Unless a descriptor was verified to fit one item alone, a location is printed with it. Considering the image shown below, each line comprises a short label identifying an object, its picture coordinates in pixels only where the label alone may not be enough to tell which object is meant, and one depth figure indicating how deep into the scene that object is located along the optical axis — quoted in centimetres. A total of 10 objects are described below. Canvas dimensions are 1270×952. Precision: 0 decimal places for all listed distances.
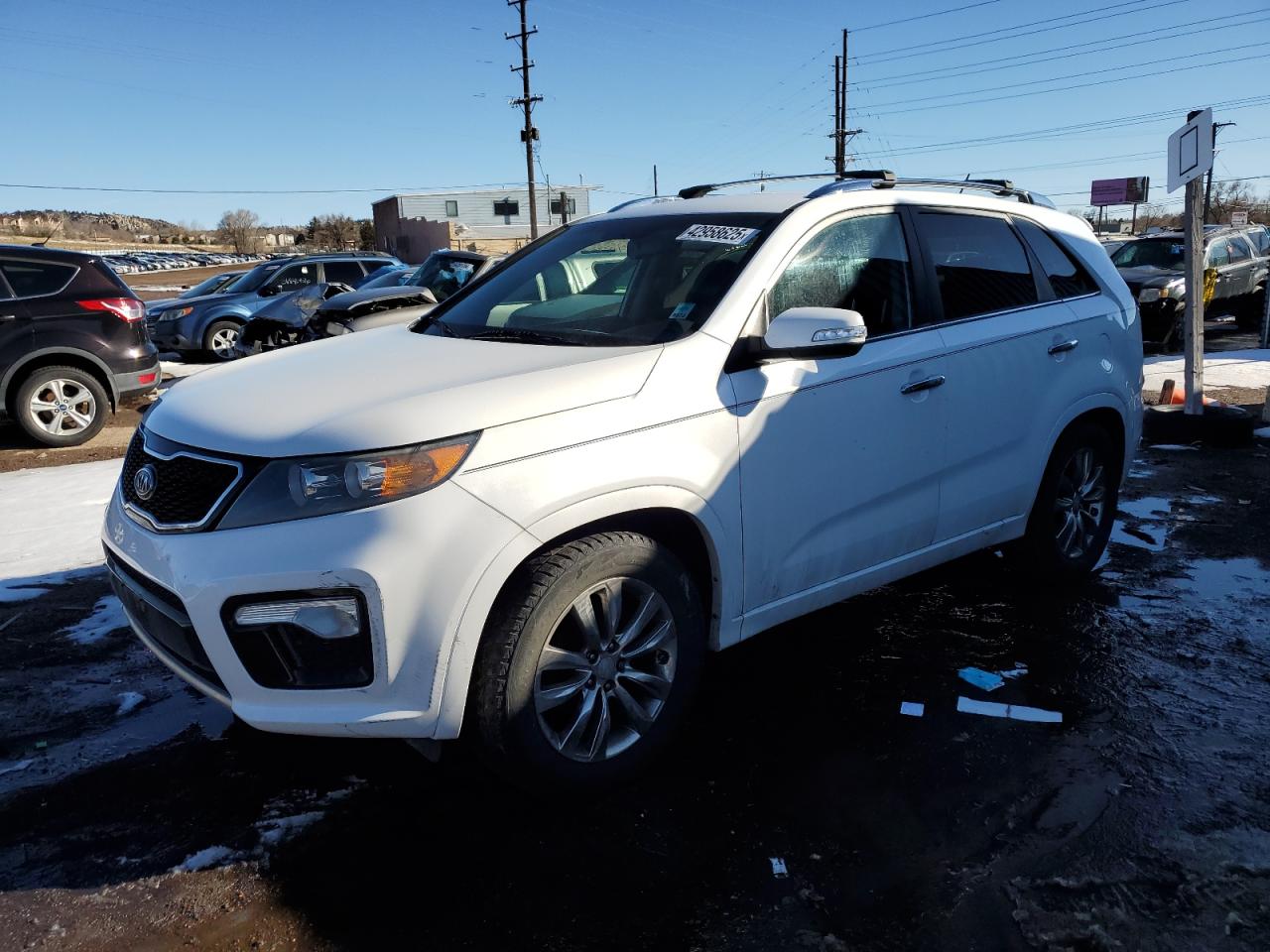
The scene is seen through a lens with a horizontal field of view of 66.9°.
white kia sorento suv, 247
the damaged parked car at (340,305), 789
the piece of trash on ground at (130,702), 358
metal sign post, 779
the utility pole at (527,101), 4019
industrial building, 6569
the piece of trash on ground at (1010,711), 346
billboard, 8338
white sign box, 773
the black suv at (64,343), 830
